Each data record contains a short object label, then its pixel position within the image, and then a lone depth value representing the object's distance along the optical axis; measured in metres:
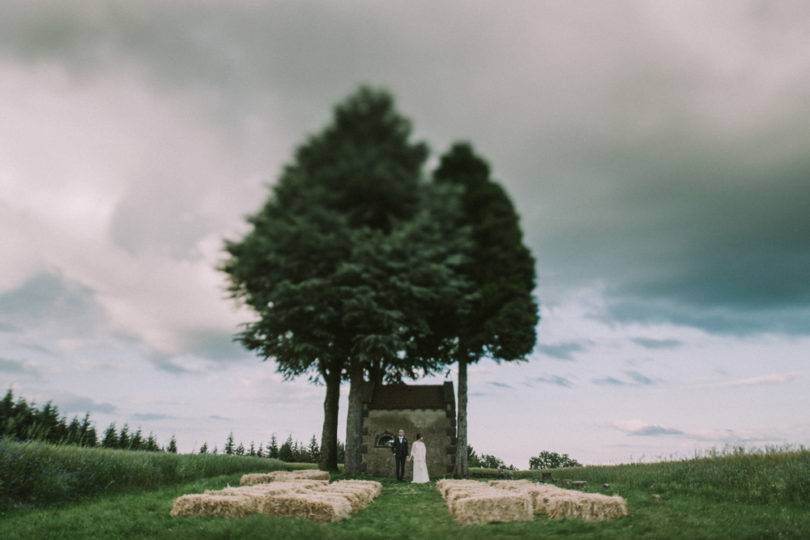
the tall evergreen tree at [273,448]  43.69
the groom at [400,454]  22.89
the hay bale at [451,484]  14.32
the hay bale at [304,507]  11.01
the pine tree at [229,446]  42.00
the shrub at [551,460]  46.72
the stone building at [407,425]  26.61
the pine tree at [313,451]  42.88
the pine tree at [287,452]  42.66
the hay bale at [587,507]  10.52
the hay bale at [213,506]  11.41
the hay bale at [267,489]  12.00
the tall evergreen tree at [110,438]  37.81
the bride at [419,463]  22.19
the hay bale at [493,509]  10.61
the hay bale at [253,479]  17.00
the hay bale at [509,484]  14.34
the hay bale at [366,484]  14.86
